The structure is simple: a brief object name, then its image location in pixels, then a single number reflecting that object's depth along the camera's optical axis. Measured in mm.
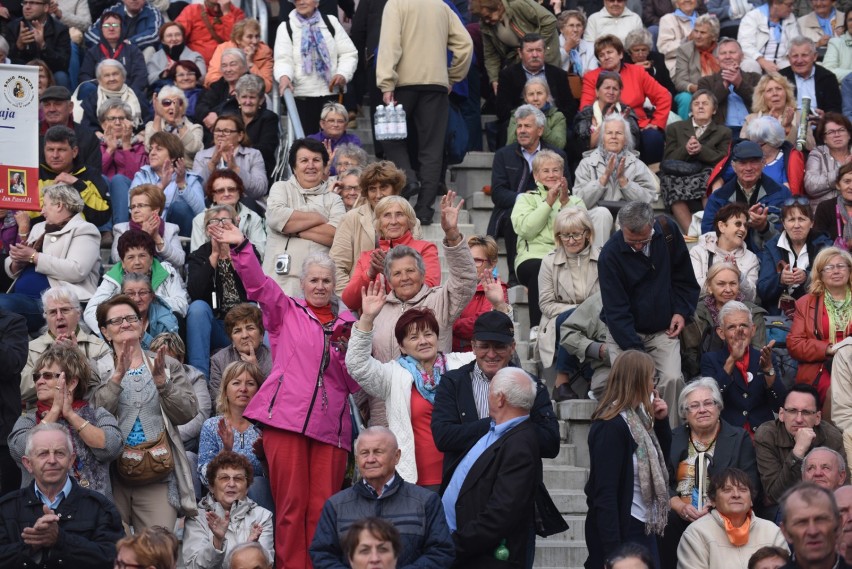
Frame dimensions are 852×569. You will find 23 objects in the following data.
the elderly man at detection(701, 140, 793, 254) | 12953
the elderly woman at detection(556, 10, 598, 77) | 15984
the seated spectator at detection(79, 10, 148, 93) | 15523
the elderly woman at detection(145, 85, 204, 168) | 13891
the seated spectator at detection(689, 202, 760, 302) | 12289
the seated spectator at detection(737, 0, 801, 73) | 16594
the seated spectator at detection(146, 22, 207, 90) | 15773
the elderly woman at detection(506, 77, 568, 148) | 14031
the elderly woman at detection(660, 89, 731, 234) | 13875
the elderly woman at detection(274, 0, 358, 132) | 14422
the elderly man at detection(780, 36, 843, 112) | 15359
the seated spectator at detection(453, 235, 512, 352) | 10188
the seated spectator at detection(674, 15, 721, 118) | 15969
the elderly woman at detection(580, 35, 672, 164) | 14867
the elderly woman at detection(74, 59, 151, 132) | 14438
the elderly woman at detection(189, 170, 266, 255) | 12336
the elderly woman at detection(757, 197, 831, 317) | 12266
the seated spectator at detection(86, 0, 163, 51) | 16016
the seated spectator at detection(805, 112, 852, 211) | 13586
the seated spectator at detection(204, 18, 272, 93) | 15078
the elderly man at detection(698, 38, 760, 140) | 15148
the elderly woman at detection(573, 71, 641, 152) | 14320
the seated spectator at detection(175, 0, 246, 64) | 16188
